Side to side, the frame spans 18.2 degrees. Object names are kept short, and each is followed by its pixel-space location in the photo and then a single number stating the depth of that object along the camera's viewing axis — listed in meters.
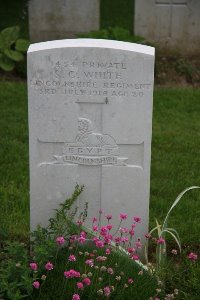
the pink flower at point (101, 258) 3.19
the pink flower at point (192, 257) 3.43
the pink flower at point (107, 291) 3.03
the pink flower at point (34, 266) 3.09
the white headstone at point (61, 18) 9.01
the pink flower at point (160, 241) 3.55
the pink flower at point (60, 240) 3.28
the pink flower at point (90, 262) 3.15
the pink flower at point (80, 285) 2.98
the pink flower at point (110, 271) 3.20
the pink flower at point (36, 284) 2.99
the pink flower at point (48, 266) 3.11
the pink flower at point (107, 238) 3.40
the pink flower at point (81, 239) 3.33
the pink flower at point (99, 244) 3.28
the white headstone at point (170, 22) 9.05
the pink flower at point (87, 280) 3.05
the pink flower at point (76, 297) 2.96
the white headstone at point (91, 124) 3.69
